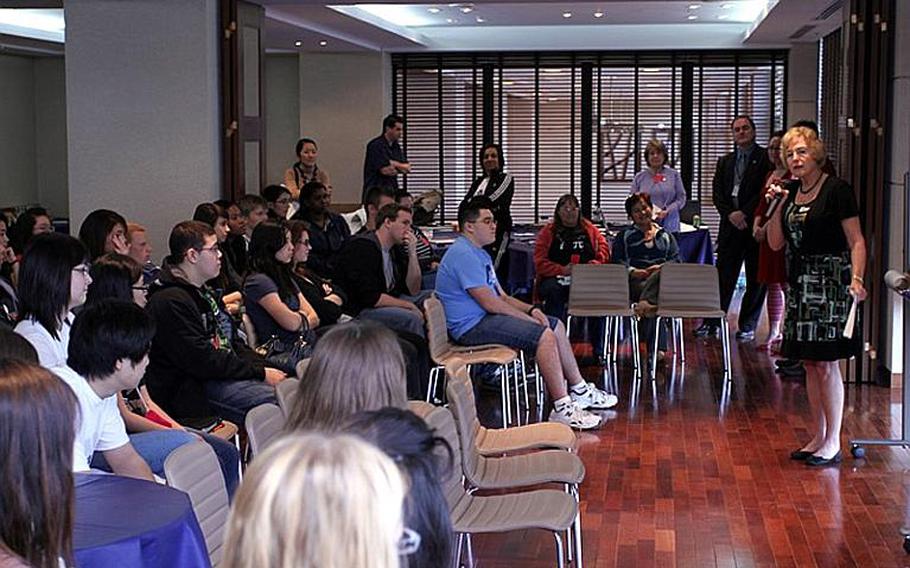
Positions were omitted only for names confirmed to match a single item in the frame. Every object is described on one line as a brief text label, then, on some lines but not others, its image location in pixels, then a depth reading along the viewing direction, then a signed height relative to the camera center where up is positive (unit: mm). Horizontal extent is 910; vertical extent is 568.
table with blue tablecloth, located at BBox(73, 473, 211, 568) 3191 -874
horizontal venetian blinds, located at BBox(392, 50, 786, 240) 17266 +797
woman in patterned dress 6609 -457
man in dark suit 11188 -345
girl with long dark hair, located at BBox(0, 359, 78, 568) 2533 -555
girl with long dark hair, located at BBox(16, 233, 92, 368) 4945 -429
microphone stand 6264 -1134
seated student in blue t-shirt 8039 -842
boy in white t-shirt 4293 -636
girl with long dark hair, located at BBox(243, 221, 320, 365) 7066 -620
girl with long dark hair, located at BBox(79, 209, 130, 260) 7258 -316
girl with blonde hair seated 1470 -371
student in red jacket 10195 -596
